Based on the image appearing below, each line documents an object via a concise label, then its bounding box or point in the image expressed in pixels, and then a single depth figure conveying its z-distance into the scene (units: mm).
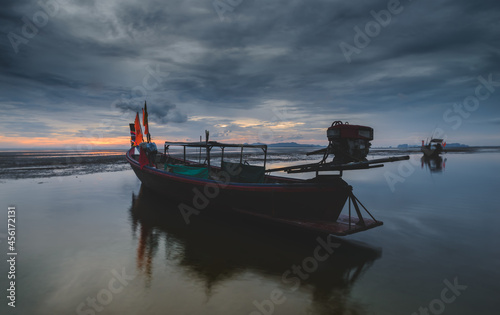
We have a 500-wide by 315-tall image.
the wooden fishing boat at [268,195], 8883
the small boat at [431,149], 50356
